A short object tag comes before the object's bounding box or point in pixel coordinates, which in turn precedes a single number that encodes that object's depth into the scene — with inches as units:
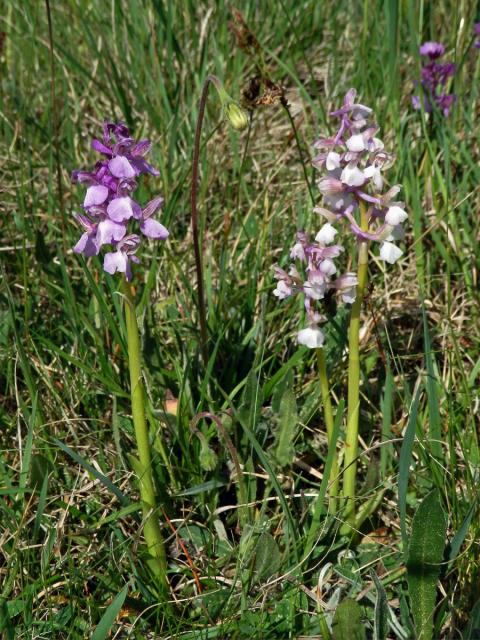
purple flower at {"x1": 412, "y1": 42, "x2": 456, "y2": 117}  23.8
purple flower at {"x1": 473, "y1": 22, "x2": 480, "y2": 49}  24.6
